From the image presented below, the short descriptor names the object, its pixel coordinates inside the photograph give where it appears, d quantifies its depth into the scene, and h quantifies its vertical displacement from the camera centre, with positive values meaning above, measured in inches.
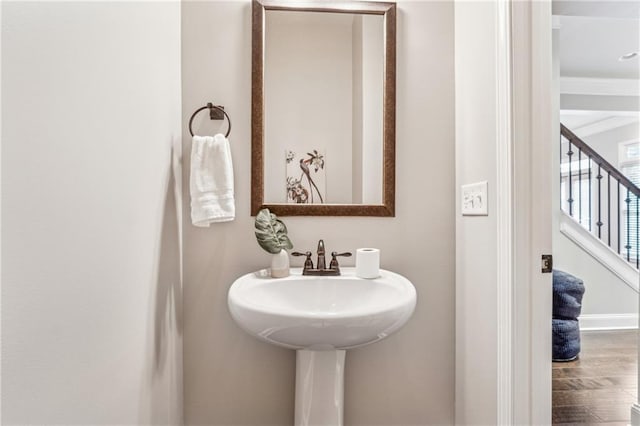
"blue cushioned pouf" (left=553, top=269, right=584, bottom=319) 94.1 -20.5
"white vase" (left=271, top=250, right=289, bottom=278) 55.0 -7.5
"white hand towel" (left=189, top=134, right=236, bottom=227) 53.9 +4.7
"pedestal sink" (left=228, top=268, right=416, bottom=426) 40.2 -11.8
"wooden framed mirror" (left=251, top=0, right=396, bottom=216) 61.1 +17.1
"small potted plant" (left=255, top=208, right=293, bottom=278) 54.0 -3.7
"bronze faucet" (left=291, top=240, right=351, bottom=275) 56.4 -7.6
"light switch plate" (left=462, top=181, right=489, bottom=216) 52.7 +2.2
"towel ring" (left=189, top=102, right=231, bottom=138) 57.3 +15.7
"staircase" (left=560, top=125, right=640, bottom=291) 127.1 -1.0
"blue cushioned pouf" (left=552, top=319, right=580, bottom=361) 92.7 -30.4
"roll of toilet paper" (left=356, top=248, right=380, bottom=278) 54.5 -7.0
